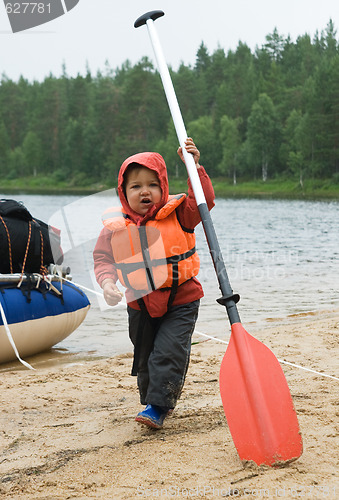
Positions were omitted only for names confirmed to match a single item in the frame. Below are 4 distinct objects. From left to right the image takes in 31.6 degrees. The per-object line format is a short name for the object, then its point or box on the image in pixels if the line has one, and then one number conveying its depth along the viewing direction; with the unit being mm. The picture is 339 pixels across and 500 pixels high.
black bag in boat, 5086
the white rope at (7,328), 5000
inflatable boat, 5094
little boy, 2977
